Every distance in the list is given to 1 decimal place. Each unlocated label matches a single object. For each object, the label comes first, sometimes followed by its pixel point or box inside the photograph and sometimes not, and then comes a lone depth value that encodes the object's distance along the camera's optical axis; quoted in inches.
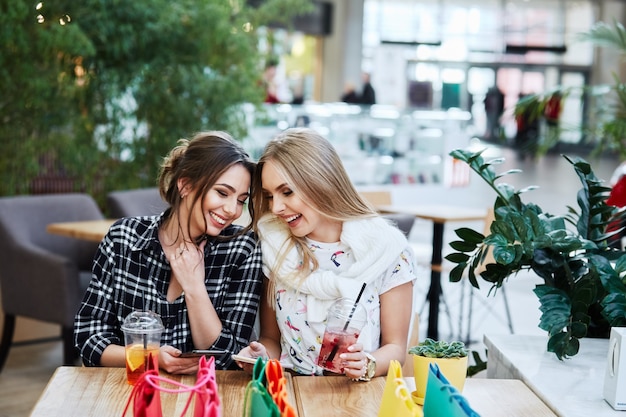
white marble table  83.4
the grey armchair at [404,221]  182.5
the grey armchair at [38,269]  191.5
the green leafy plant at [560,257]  95.5
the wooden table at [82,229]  190.1
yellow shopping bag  66.2
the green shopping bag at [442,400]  62.9
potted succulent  79.8
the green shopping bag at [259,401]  62.2
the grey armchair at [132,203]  220.7
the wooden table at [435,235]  227.1
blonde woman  97.0
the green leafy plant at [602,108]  243.6
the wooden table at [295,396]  78.8
